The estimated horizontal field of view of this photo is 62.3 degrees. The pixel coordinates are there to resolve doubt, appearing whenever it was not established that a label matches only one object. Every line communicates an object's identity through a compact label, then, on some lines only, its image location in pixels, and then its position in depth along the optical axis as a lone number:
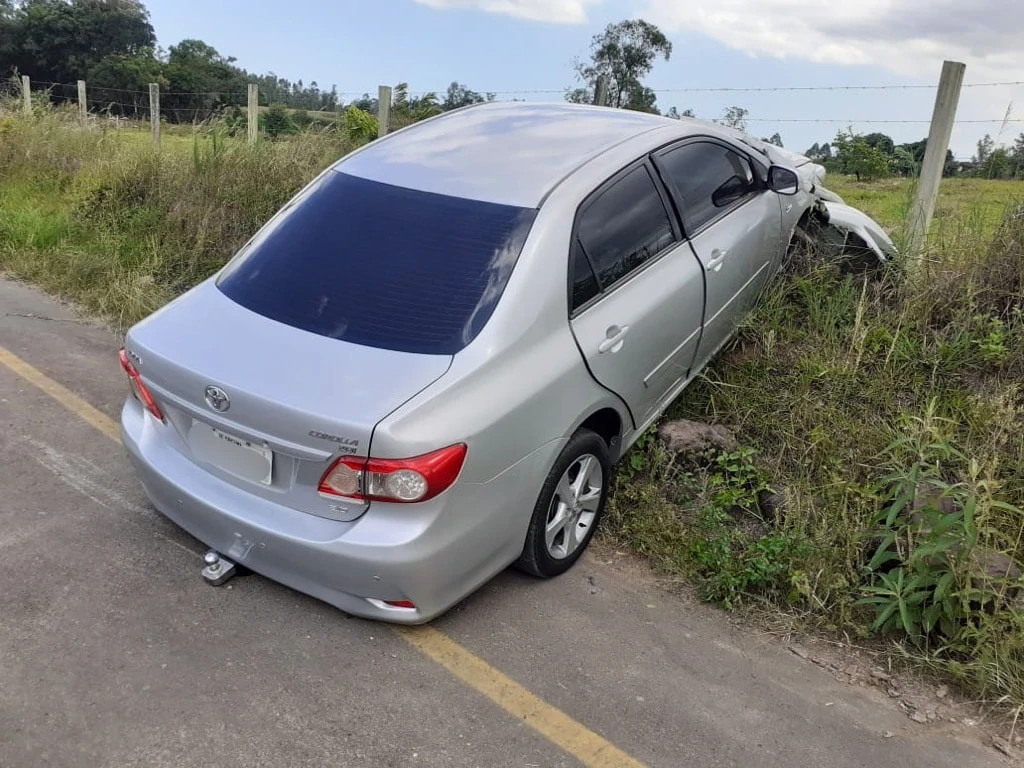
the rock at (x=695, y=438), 4.30
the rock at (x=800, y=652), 3.32
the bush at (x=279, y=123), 8.88
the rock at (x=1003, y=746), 2.89
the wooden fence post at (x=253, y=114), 8.77
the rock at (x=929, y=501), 3.62
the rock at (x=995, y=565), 3.36
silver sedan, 2.83
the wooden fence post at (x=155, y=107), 12.39
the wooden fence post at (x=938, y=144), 5.59
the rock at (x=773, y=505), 3.94
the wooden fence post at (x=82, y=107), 11.48
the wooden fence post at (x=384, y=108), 9.03
